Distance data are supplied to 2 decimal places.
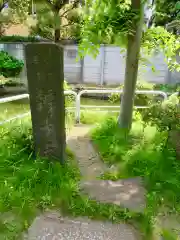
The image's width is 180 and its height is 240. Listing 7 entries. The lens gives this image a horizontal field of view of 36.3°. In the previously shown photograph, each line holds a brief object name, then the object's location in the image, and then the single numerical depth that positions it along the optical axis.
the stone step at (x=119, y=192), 3.19
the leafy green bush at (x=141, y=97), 7.04
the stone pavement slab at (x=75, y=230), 2.67
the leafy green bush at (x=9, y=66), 12.70
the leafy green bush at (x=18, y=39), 15.92
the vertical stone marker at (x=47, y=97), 3.43
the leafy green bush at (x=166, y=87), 11.24
